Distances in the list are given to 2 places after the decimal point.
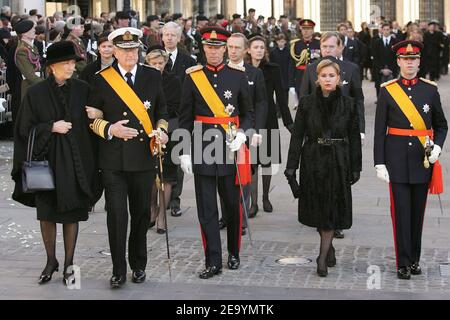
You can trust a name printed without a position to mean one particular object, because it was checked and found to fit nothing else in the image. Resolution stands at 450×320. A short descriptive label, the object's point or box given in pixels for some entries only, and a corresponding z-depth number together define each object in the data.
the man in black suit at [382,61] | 24.72
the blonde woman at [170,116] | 10.63
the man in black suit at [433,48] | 33.28
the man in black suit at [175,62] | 11.55
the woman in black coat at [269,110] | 11.40
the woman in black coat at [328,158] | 8.95
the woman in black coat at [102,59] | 10.73
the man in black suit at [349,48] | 25.07
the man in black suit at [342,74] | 10.80
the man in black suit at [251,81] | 10.04
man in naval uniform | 8.46
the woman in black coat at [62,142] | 8.44
